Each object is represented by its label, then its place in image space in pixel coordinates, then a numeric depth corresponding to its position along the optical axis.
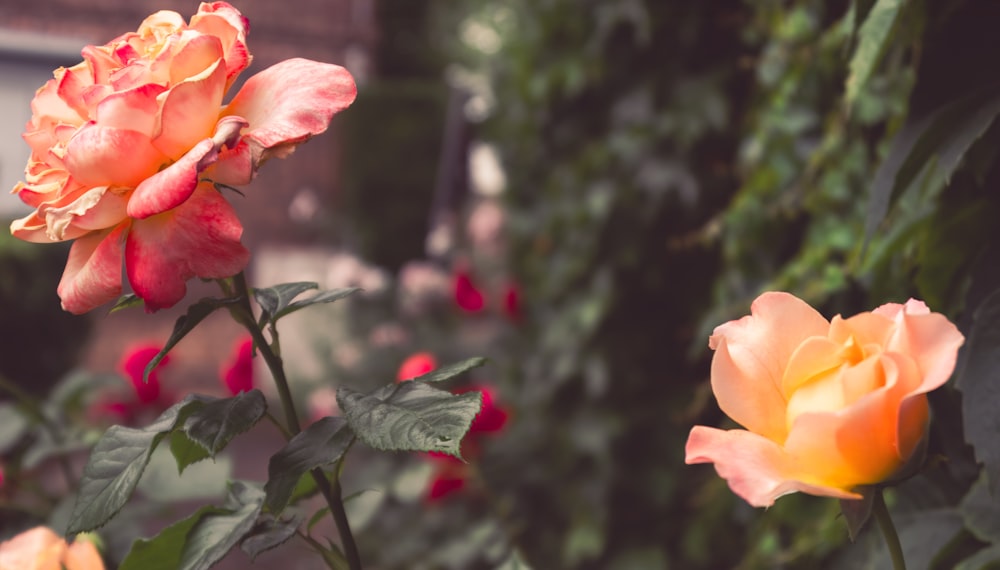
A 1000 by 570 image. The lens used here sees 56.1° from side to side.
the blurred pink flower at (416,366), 1.14
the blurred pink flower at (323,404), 2.59
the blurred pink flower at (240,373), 1.25
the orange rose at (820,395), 0.39
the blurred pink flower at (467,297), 2.82
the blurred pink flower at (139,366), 1.37
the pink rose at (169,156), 0.44
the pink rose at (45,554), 0.53
